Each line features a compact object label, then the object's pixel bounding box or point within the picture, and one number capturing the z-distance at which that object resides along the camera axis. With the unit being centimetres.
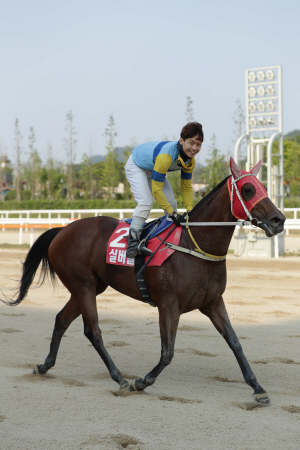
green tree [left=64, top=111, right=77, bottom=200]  4709
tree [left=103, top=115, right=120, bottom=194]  4334
